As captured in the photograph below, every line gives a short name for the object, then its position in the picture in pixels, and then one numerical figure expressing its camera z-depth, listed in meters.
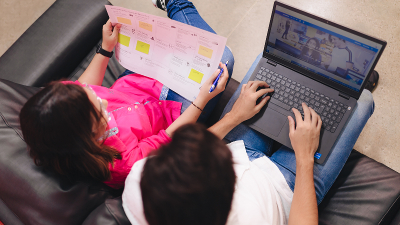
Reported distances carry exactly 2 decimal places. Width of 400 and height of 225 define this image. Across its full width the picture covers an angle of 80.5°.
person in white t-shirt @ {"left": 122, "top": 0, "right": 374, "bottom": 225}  0.48
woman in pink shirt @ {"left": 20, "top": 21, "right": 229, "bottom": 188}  0.64
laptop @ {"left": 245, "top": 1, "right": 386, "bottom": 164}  0.75
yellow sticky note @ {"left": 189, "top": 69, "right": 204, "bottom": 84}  0.98
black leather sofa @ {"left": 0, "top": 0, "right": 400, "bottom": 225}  0.70
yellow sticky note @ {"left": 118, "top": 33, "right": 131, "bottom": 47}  1.08
